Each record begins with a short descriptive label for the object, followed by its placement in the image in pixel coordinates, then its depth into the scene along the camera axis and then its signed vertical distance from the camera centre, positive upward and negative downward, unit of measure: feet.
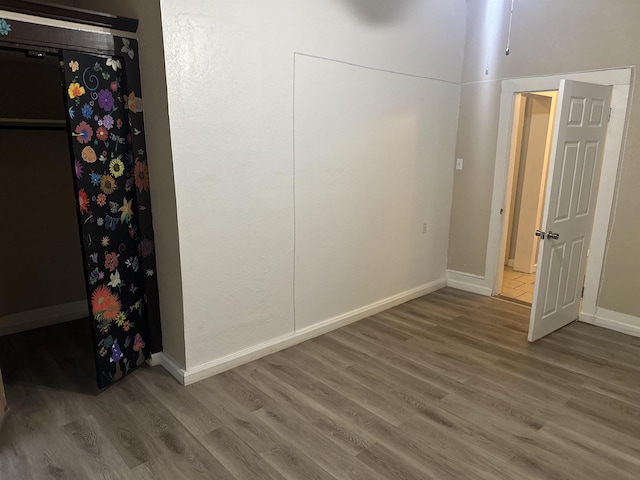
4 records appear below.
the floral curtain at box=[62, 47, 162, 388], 8.20 -1.04
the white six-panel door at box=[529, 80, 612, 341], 10.74 -1.15
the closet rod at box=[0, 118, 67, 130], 10.61 +0.64
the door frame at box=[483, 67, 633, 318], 11.75 -0.37
